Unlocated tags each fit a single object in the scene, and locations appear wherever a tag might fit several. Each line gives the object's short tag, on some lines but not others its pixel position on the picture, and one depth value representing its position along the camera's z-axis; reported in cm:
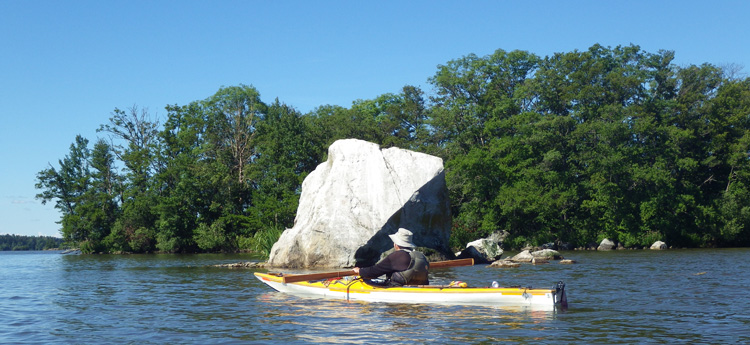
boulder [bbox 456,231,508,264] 2597
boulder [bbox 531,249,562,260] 2647
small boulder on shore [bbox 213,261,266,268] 2514
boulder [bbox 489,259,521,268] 2283
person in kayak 1278
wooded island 4094
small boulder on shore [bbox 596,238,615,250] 3919
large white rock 2211
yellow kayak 1140
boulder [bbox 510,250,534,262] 2605
